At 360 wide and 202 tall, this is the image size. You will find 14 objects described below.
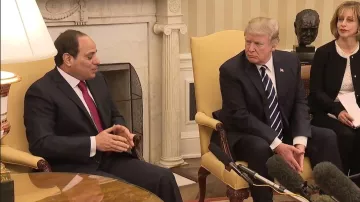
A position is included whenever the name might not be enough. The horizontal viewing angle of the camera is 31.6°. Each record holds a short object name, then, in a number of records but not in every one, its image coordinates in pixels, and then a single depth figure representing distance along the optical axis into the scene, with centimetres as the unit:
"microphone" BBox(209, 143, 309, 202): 150
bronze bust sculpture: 465
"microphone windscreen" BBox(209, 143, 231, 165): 178
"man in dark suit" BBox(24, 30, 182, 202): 301
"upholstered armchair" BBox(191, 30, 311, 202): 352
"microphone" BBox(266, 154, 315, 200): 150
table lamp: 172
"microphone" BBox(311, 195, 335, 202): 132
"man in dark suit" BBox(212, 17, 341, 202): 329
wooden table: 237
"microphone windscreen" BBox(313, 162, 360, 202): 138
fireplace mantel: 432
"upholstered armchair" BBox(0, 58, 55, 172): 298
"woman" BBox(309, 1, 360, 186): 377
